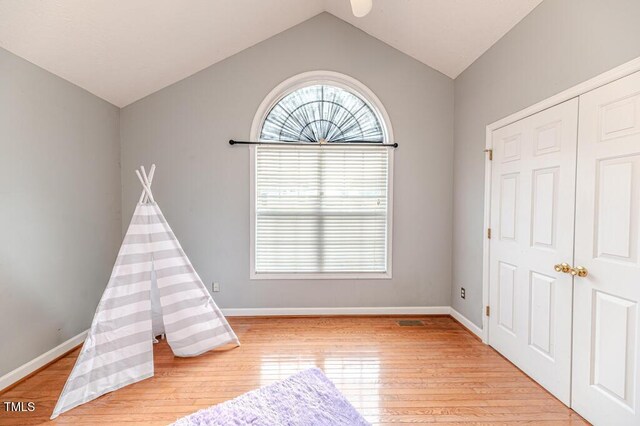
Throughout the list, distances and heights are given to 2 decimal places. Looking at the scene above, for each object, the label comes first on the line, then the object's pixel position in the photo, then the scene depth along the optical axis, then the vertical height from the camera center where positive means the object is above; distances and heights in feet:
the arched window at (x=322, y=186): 10.52 +0.89
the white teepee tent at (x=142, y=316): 6.19 -2.75
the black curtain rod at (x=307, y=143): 10.25 +2.44
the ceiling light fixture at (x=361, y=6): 5.21 +3.85
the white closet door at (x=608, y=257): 4.74 -0.83
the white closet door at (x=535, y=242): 5.97 -0.77
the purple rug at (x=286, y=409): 5.25 -3.97
